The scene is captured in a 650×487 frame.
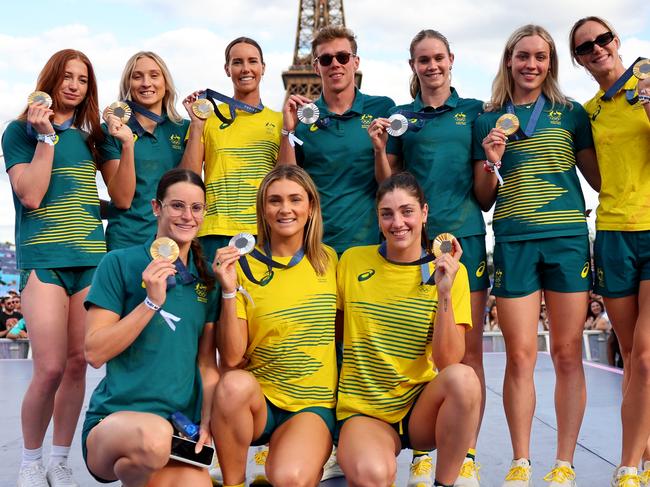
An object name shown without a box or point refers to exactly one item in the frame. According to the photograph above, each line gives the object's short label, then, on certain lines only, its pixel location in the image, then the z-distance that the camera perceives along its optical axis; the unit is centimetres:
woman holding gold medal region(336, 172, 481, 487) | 342
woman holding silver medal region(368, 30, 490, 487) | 431
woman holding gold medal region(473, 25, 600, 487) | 414
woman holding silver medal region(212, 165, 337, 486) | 338
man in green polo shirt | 444
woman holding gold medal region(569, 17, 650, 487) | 400
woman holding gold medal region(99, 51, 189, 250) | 430
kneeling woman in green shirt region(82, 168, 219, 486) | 317
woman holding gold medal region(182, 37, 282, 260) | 443
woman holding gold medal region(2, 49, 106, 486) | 408
